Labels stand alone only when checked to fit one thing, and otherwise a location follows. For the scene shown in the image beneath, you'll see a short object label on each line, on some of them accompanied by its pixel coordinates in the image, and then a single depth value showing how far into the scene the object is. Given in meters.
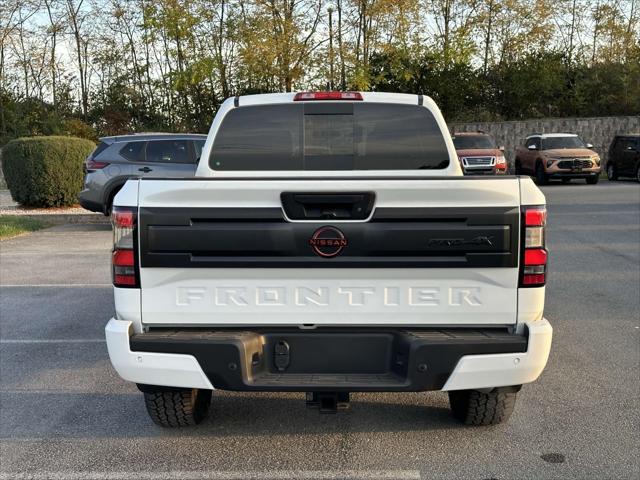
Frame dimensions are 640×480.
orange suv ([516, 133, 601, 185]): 24.19
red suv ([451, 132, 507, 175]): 22.05
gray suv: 14.62
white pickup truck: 3.69
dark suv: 25.44
